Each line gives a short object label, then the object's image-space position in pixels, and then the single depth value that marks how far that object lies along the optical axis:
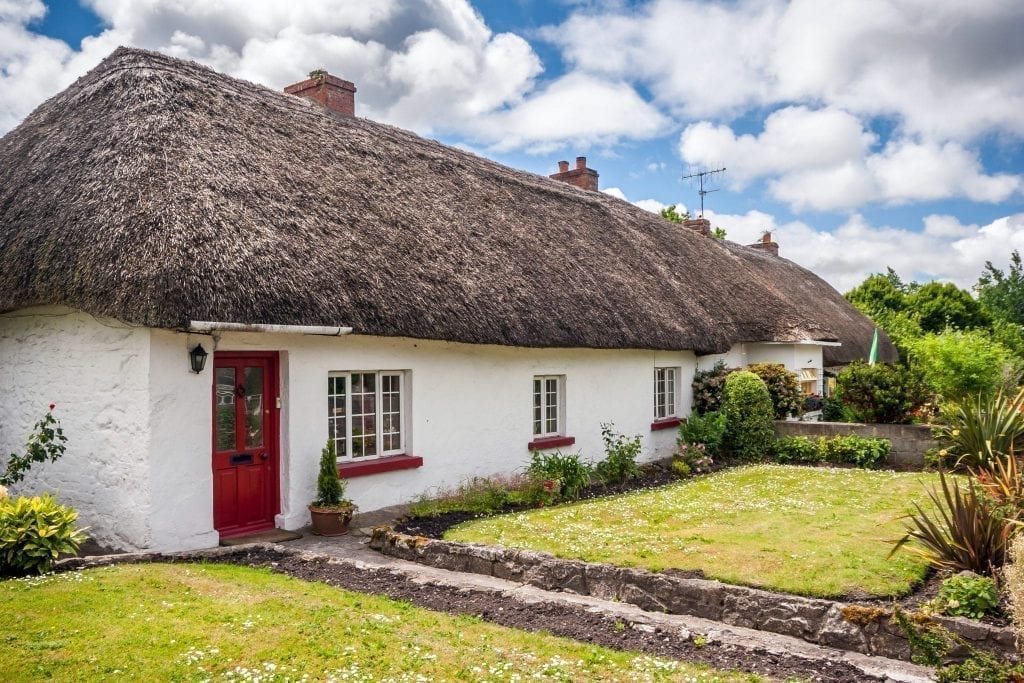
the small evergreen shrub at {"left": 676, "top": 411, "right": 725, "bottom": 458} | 15.19
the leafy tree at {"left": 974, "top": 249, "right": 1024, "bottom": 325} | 40.13
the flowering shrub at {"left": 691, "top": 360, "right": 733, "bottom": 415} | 16.39
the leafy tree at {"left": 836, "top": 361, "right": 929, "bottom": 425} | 15.30
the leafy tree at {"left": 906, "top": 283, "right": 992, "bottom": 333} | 40.28
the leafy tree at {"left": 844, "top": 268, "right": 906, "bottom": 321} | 41.44
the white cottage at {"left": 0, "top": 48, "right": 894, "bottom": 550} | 7.97
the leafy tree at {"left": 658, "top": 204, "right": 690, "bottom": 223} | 37.19
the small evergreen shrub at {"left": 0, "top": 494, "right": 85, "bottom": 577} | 6.89
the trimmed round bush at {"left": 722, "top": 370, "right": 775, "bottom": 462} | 15.40
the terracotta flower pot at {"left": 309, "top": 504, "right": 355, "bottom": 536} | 8.95
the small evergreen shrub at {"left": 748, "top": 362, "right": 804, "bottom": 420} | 17.06
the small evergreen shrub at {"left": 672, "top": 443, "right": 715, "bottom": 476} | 14.17
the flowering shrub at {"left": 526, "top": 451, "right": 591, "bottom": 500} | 11.74
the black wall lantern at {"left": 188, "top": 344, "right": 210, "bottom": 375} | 8.12
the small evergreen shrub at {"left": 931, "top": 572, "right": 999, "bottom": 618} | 5.61
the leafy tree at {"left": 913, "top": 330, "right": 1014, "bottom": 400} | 15.71
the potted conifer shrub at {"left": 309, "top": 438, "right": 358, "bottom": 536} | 8.97
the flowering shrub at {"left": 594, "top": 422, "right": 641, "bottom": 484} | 13.23
